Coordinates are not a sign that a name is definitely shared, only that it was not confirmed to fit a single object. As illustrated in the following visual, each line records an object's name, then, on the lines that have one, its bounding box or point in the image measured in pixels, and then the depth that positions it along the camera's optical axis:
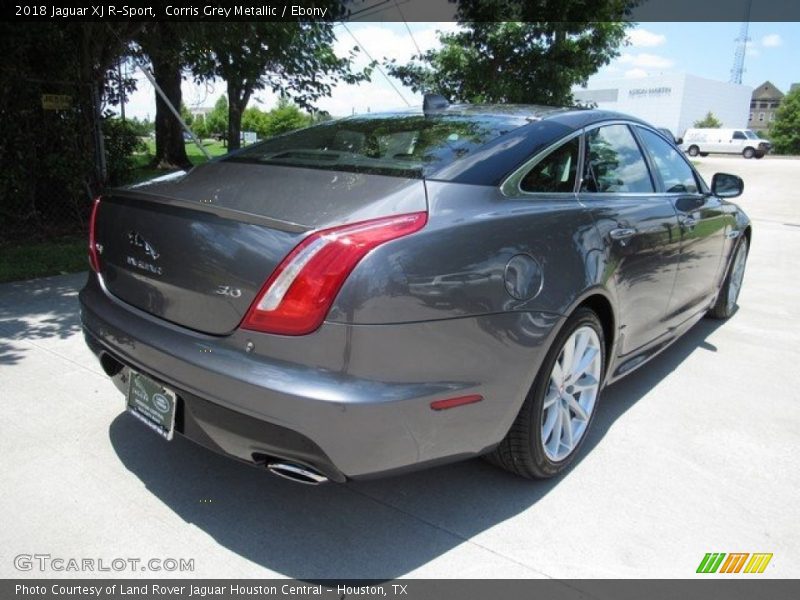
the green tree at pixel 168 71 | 8.18
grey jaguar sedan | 1.88
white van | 42.00
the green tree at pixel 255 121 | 68.81
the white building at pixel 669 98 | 78.75
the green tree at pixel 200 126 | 65.56
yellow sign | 6.95
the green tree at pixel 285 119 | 58.72
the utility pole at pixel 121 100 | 8.45
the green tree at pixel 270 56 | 8.48
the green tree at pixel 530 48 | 12.27
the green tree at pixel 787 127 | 67.19
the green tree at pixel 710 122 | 76.12
